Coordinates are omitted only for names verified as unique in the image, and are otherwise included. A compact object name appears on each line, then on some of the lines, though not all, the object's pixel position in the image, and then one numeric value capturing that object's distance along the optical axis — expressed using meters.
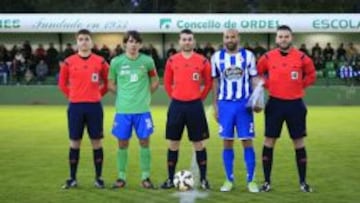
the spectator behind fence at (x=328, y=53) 26.05
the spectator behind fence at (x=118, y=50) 25.24
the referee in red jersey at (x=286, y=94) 7.72
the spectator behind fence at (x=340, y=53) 26.20
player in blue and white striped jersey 7.78
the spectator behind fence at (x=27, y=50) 26.56
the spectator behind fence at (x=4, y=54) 26.53
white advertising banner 26.95
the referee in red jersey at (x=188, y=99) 7.84
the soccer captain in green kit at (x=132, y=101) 7.94
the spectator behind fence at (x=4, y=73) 25.25
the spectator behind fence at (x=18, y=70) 25.42
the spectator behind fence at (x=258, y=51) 25.59
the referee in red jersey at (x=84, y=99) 7.91
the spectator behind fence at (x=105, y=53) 25.31
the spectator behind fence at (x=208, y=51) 25.36
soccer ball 7.73
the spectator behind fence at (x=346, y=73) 24.31
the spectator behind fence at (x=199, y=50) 25.76
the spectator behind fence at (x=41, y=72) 25.23
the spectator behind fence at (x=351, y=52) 25.64
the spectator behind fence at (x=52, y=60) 26.22
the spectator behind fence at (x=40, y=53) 26.34
